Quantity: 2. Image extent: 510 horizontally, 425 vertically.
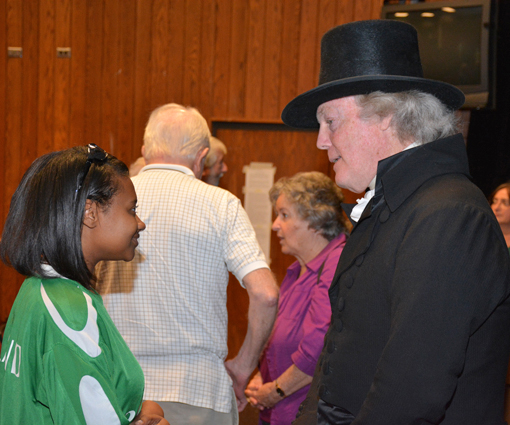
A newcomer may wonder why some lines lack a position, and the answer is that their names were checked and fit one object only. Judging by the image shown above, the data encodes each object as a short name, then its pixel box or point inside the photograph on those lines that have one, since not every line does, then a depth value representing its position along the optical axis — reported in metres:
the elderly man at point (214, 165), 3.82
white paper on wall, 4.50
